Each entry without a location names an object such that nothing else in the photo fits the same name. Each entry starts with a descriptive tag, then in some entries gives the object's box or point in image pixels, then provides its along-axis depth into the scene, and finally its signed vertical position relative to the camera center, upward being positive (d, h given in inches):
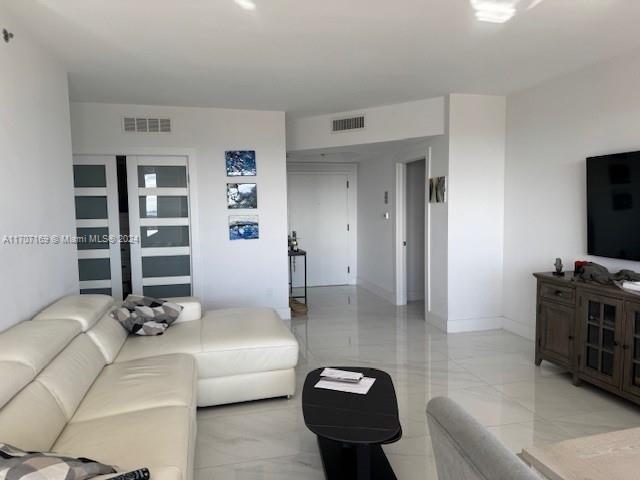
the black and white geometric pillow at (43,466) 48.2 -28.7
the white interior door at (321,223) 300.2 -4.9
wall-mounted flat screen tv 125.6 +1.9
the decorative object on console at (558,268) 141.6 -18.3
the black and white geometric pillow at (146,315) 126.2 -28.8
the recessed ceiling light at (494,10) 98.9 +48.7
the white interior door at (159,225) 195.0 -2.6
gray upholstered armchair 29.3 -17.5
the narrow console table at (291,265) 239.1 -32.6
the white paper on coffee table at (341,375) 95.6 -36.1
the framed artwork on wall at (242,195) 204.4 +10.8
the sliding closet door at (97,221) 188.4 -0.4
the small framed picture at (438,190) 186.5 +11.1
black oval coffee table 75.0 -37.5
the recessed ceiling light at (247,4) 97.2 +48.8
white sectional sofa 68.0 -35.2
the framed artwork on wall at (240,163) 202.8 +25.9
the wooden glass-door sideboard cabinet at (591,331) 113.0 -35.0
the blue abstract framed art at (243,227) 205.8 -4.6
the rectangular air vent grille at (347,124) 206.2 +44.8
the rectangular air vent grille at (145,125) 190.0 +42.0
